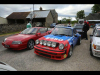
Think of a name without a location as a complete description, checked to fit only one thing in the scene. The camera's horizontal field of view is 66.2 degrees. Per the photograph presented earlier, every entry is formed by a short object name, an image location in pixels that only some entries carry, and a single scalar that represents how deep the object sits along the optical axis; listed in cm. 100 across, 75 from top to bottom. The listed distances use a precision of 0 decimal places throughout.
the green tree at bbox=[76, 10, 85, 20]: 7691
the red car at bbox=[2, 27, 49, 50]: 436
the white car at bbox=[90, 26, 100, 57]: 351
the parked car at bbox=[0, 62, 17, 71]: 189
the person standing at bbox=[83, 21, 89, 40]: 777
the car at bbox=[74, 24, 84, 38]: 928
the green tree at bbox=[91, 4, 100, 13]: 5441
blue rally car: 339
